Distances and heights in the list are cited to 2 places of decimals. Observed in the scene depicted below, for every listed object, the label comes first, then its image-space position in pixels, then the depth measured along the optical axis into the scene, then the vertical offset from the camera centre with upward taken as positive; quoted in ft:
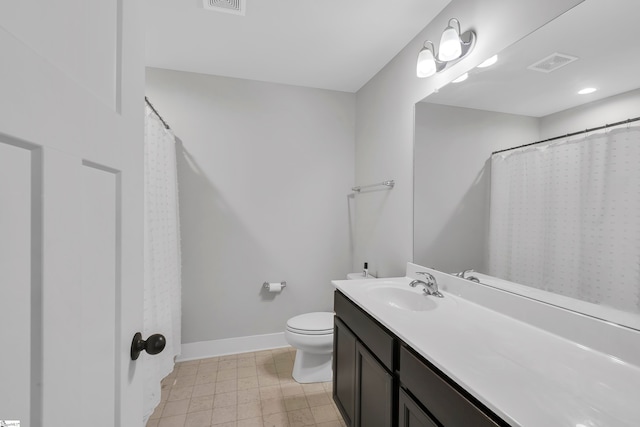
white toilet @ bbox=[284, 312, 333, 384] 6.48 -3.04
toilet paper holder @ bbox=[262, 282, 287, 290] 8.41 -2.09
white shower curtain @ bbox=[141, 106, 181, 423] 5.38 -0.83
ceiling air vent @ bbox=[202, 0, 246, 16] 5.19 +3.96
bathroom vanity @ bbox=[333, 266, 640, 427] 2.14 -1.45
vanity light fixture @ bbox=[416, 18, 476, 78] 4.66 +2.88
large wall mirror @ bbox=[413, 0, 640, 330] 3.00 +1.38
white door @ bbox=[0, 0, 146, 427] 1.12 +0.02
